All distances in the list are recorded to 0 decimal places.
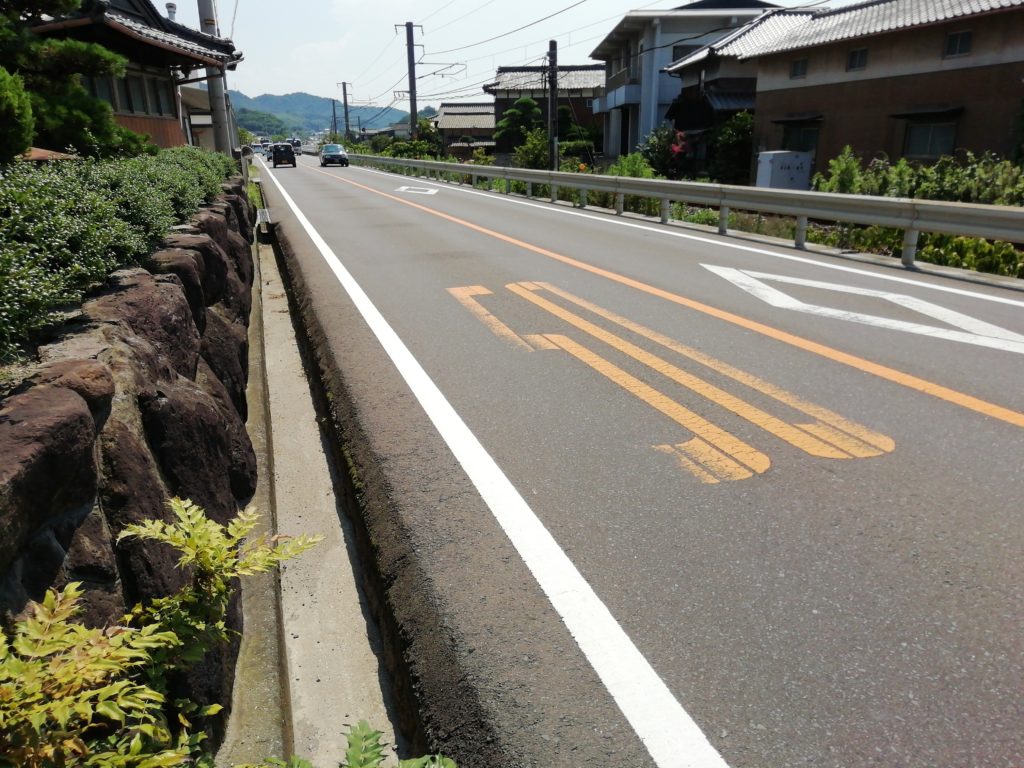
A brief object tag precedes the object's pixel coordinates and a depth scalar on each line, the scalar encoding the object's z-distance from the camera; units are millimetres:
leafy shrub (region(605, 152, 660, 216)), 17234
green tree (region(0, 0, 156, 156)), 6555
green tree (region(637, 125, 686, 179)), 33375
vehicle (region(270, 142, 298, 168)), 56469
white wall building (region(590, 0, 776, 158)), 41375
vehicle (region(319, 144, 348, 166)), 55094
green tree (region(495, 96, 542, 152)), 55312
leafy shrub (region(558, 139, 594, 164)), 49062
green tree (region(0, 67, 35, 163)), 4714
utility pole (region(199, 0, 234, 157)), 18344
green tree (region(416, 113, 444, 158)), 71625
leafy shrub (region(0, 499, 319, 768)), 1516
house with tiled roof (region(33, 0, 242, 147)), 11633
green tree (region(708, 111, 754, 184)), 32375
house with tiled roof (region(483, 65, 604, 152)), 62250
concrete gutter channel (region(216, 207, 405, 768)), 2648
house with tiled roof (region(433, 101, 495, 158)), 72125
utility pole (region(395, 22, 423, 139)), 59188
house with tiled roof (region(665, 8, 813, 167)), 33312
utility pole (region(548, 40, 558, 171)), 31797
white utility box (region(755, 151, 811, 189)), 26500
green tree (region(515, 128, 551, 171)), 35906
